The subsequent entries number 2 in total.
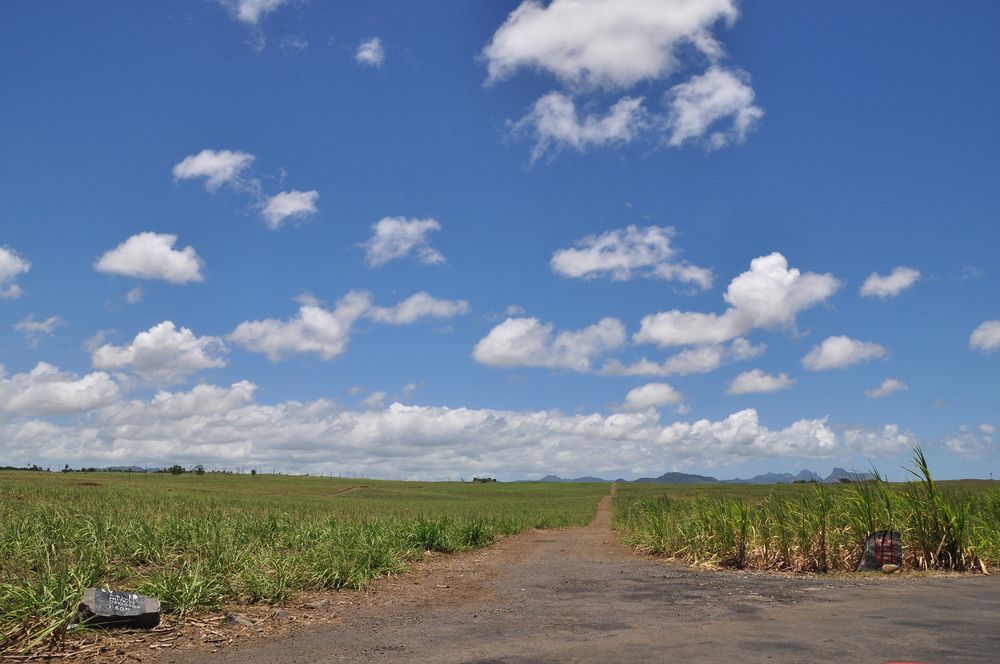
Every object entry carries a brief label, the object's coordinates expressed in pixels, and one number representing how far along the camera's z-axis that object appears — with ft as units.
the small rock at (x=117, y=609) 26.04
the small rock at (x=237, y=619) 28.94
